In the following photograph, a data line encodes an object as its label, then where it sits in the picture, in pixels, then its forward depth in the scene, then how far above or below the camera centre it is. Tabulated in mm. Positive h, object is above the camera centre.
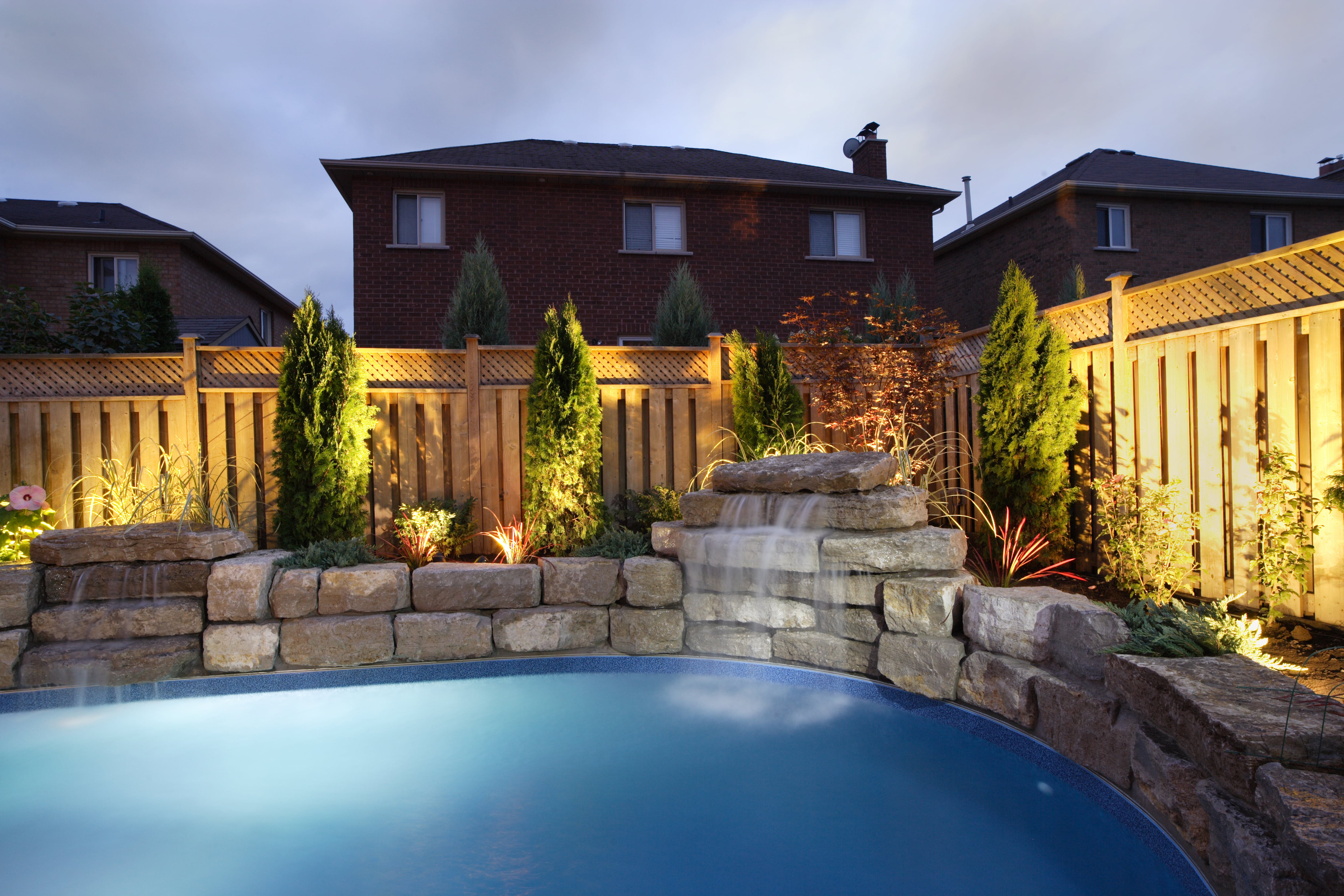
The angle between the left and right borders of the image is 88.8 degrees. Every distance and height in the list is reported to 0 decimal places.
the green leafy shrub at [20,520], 4883 -435
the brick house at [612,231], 10523 +3523
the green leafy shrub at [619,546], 4711 -695
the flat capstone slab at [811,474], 4016 -189
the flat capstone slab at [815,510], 3838 -402
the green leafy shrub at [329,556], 4500 -681
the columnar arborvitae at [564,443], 5496 +40
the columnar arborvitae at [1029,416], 4902 +161
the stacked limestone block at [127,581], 4219 -761
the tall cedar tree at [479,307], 8422 +1777
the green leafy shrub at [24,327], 6578 +1304
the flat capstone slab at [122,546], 4223 -544
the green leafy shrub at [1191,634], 2480 -753
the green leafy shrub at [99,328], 7051 +1371
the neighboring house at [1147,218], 12719 +4215
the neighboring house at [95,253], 12805 +3989
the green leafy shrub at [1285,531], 3490 -508
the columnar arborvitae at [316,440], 5391 +115
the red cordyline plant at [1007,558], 4133 -771
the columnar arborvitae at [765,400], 5984 +384
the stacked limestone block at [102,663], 4078 -1222
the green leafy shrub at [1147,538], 3945 -610
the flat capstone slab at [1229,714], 1736 -779
